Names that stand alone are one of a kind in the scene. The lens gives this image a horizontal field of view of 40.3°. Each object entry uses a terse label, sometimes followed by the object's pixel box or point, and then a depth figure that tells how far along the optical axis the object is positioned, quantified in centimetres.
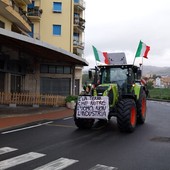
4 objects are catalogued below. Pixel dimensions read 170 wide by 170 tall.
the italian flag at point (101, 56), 1166
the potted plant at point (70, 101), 1660
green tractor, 833
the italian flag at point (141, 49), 1142
